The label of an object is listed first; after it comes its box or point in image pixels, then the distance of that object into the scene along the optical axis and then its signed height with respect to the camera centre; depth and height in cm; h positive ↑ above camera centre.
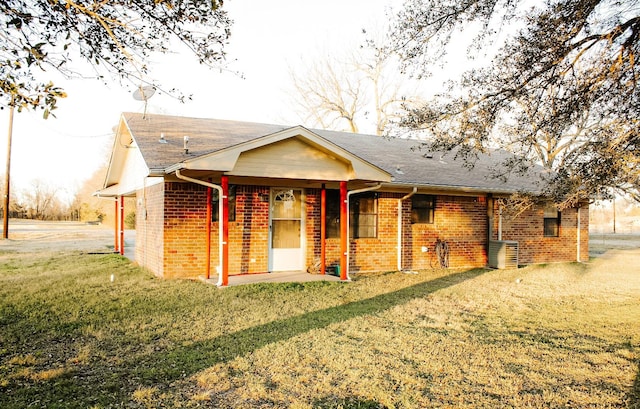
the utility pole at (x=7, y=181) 2448 +139
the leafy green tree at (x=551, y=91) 586 +171
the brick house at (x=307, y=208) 927 +0
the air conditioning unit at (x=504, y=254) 1305 -135
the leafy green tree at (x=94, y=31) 354 +166
